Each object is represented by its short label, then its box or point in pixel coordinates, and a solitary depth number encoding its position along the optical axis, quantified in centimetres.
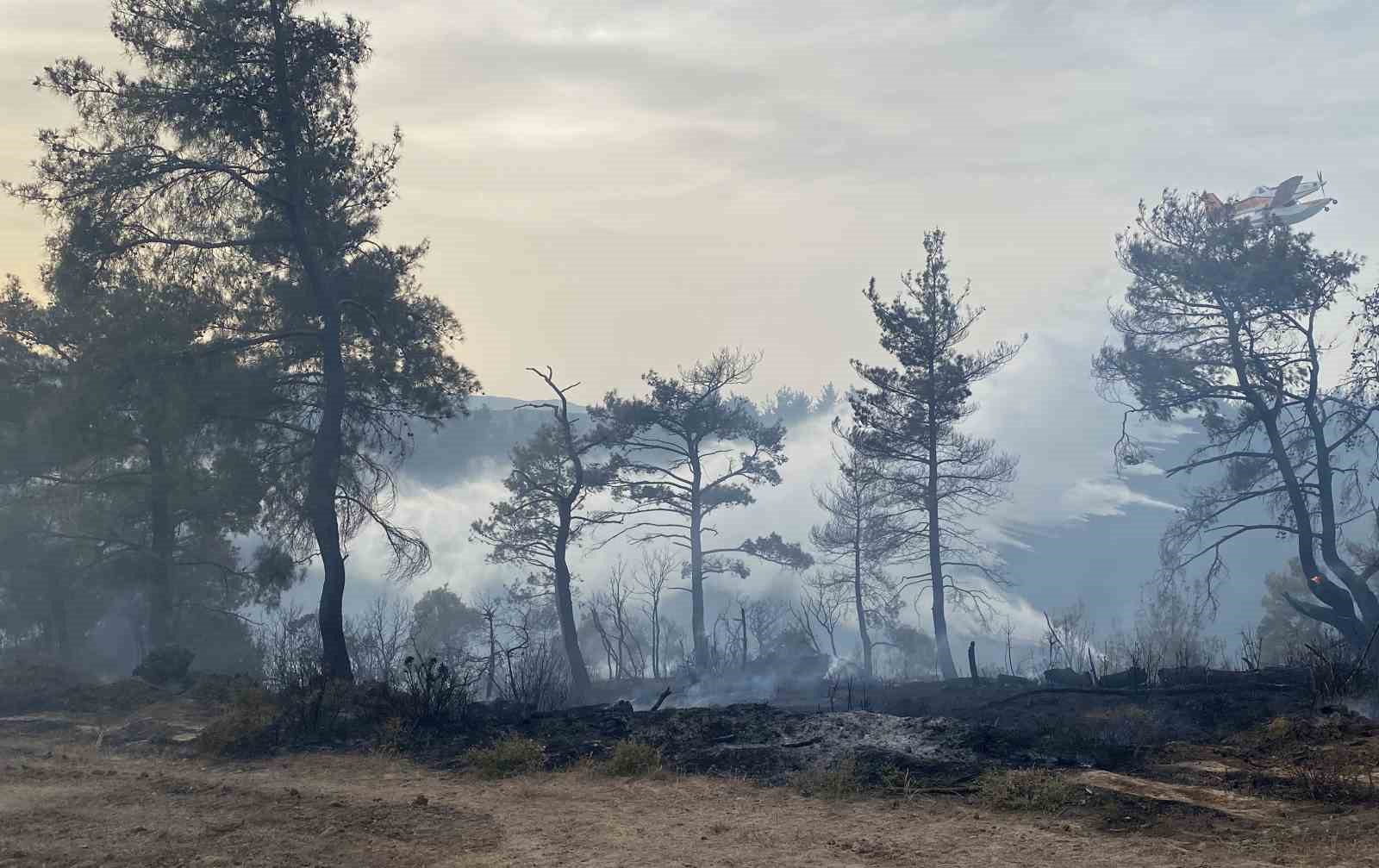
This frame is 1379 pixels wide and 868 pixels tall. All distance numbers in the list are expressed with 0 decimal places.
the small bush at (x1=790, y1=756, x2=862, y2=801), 959
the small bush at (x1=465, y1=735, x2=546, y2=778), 1094
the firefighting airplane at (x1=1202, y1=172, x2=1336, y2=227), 3297
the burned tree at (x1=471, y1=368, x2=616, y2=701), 3453
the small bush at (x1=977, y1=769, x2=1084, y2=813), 864
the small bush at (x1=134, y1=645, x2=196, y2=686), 1936
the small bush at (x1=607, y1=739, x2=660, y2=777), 1075
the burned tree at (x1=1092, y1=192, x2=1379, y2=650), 2634
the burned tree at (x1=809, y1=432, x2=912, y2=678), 3716
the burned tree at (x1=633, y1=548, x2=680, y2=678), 4148
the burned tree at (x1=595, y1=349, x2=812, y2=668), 3688
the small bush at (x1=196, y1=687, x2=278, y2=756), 1262
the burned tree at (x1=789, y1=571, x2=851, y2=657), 4032
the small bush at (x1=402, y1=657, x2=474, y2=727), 1313
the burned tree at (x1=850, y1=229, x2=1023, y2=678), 3419
